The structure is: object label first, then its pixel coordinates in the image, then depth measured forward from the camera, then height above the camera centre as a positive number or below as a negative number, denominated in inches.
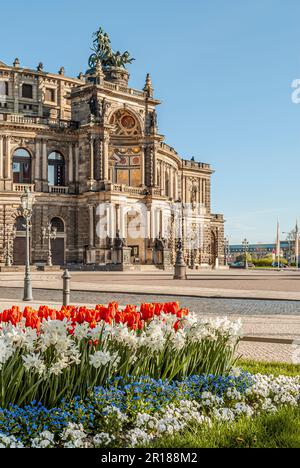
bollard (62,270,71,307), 637.3 -49.3
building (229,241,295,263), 7596.0 -69.5
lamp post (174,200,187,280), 1524.4 -59.1
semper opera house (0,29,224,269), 2336.4 +338.6
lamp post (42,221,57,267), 2298.1 +53.4
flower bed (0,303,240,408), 211.5 -42.2
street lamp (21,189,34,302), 813.9 +66.2
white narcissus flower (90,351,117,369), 220.4 -43.5
